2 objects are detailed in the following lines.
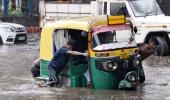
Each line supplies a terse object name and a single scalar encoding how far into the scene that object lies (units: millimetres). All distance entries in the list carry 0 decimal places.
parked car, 26531
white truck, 20375
